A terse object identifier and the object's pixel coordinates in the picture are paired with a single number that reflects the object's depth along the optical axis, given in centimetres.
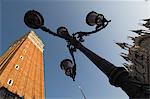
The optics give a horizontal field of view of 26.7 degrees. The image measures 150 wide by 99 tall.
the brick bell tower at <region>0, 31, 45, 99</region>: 4509
